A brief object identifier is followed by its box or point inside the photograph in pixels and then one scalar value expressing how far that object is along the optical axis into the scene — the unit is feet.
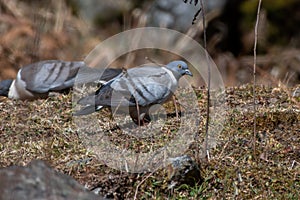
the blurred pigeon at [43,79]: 52.85
